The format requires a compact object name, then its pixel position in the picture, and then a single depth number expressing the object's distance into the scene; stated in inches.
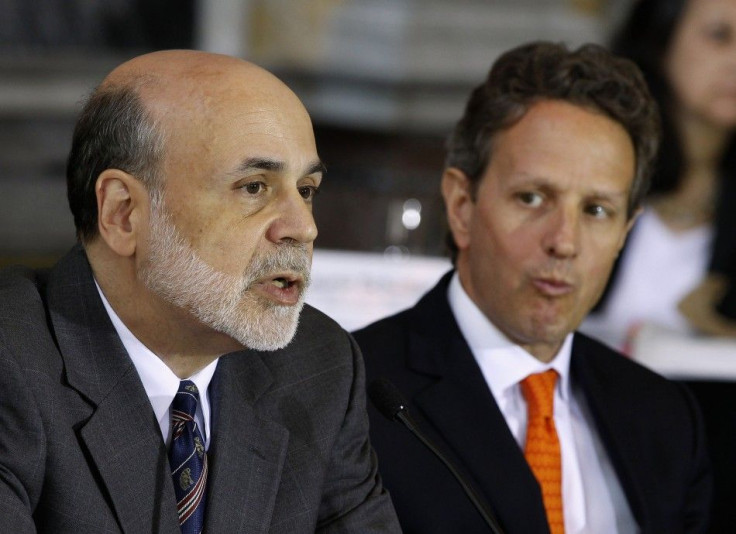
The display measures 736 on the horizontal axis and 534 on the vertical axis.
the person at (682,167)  350.0
